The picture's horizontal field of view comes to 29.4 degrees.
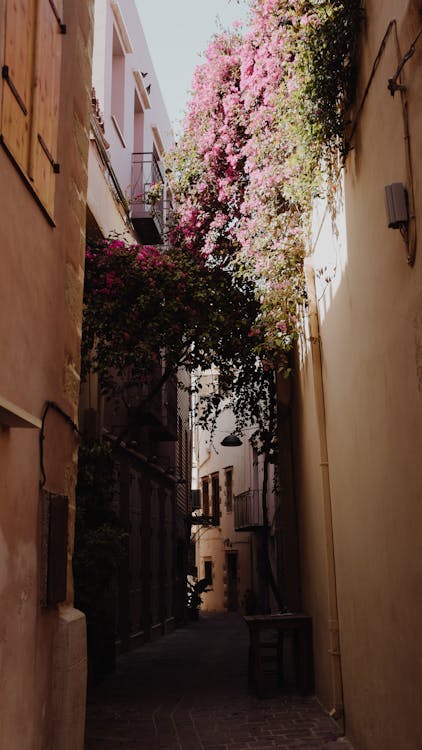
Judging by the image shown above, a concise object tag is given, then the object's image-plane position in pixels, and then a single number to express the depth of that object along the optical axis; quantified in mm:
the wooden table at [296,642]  8758
